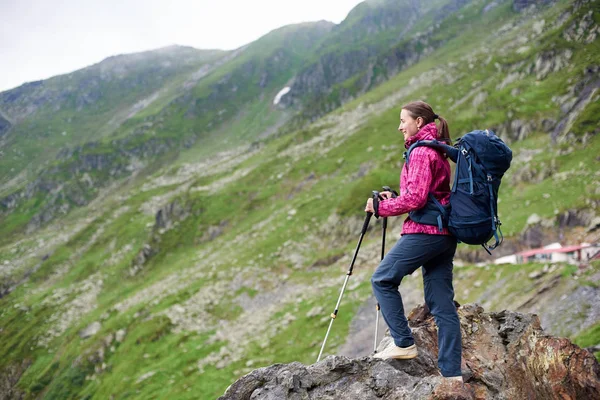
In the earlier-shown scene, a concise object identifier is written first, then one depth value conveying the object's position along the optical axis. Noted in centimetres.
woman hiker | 682
